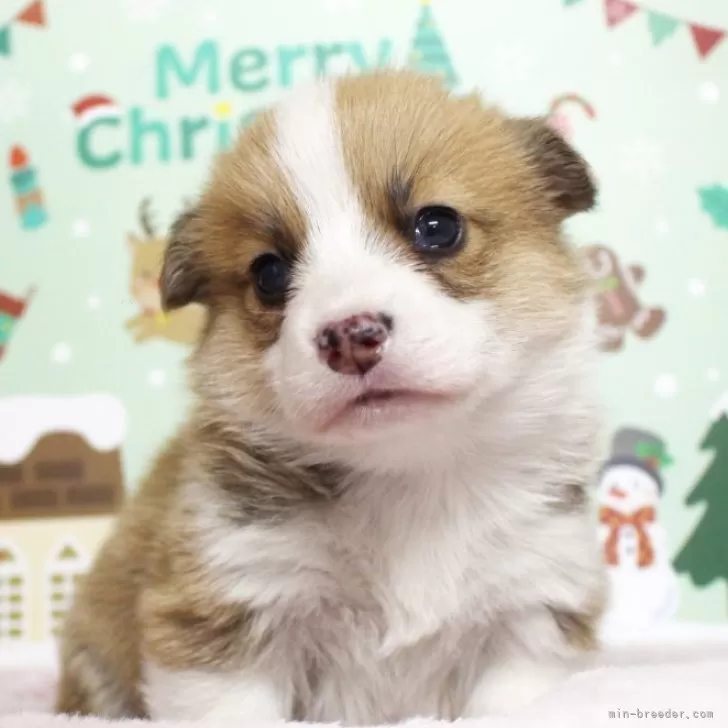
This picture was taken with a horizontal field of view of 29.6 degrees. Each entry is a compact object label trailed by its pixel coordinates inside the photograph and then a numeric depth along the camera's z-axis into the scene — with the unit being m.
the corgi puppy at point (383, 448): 0.28
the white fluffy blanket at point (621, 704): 0.26
